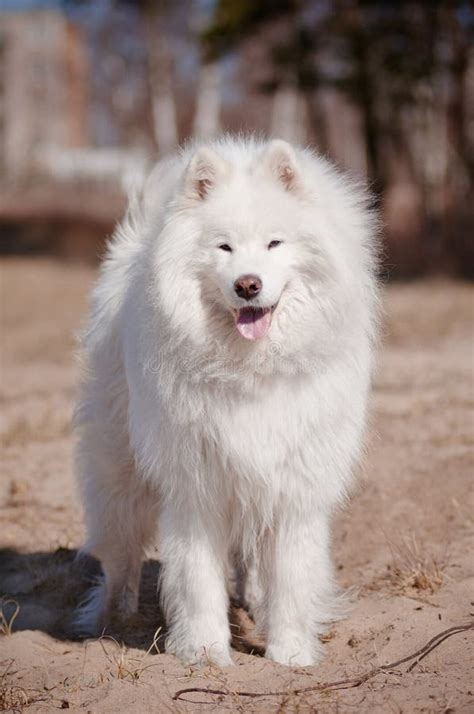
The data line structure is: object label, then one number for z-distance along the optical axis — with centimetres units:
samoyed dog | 338
